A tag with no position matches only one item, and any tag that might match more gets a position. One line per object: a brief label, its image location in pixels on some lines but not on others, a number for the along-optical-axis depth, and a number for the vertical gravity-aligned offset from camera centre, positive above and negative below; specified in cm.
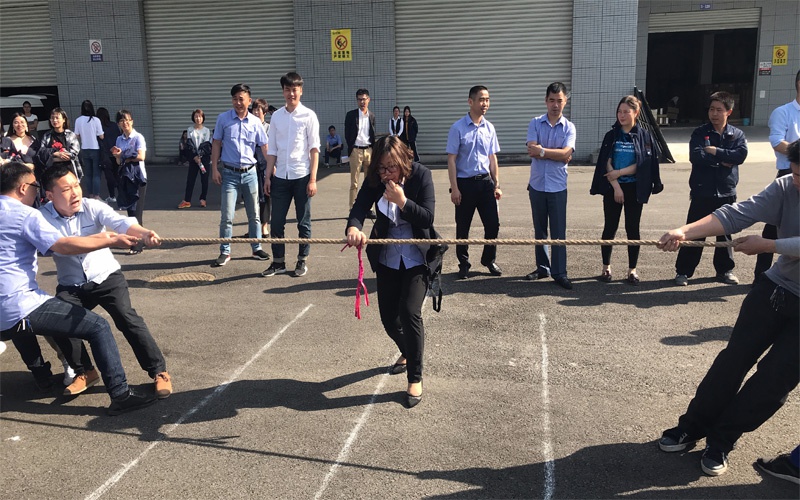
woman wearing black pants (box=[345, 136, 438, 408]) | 436 -79
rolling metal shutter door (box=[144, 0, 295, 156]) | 1813 +198
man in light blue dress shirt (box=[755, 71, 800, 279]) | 666 -19
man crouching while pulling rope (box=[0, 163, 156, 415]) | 418 -109
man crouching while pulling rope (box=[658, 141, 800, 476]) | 340 -123
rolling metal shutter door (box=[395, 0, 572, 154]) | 1694 +158
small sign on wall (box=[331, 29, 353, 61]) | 1738 +196
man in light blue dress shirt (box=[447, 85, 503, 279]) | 707 -55
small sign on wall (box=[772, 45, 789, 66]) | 2327 +202
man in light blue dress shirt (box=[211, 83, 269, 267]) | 799 -43
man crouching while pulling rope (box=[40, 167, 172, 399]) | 450 -101
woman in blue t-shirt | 681 -59
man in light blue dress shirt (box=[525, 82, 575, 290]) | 686 -54
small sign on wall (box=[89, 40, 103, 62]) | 1884 +214
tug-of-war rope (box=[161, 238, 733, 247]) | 401 -82
